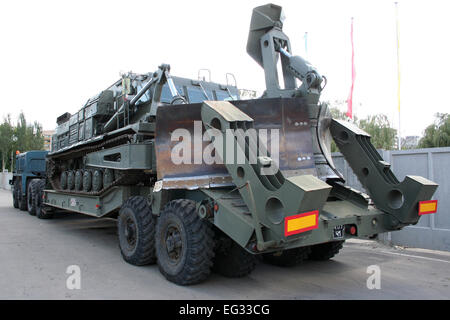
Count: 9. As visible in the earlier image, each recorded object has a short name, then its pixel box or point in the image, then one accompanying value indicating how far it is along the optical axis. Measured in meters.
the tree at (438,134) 23.45
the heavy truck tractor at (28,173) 14.94
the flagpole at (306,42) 15.74
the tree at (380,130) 26.08
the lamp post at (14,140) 48.94
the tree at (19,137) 48.56
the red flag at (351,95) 16.72
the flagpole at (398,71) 11.83
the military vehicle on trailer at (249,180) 4.41
